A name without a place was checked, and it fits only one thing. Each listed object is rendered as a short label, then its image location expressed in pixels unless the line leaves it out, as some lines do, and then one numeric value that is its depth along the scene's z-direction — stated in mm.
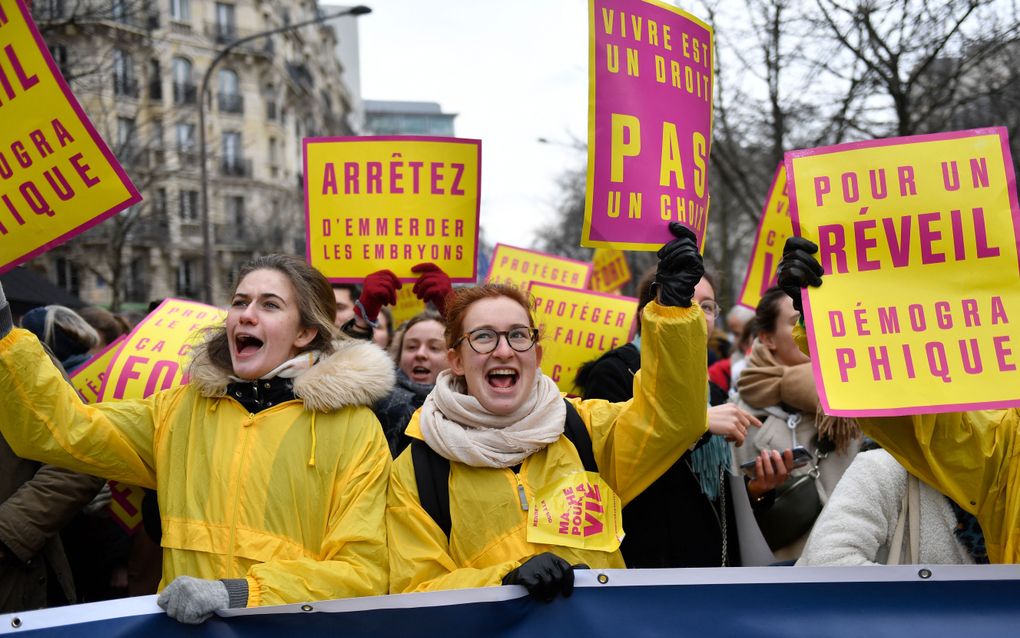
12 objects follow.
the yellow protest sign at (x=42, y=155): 2738
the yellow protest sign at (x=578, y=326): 5250
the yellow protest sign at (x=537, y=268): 6902
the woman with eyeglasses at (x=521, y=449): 2414
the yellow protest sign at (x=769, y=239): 5367
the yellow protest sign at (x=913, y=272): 2285
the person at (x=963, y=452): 2328
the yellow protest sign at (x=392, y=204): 4414
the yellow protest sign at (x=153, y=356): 3920
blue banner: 2168
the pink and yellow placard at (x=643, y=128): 2887
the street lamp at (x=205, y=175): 17672
